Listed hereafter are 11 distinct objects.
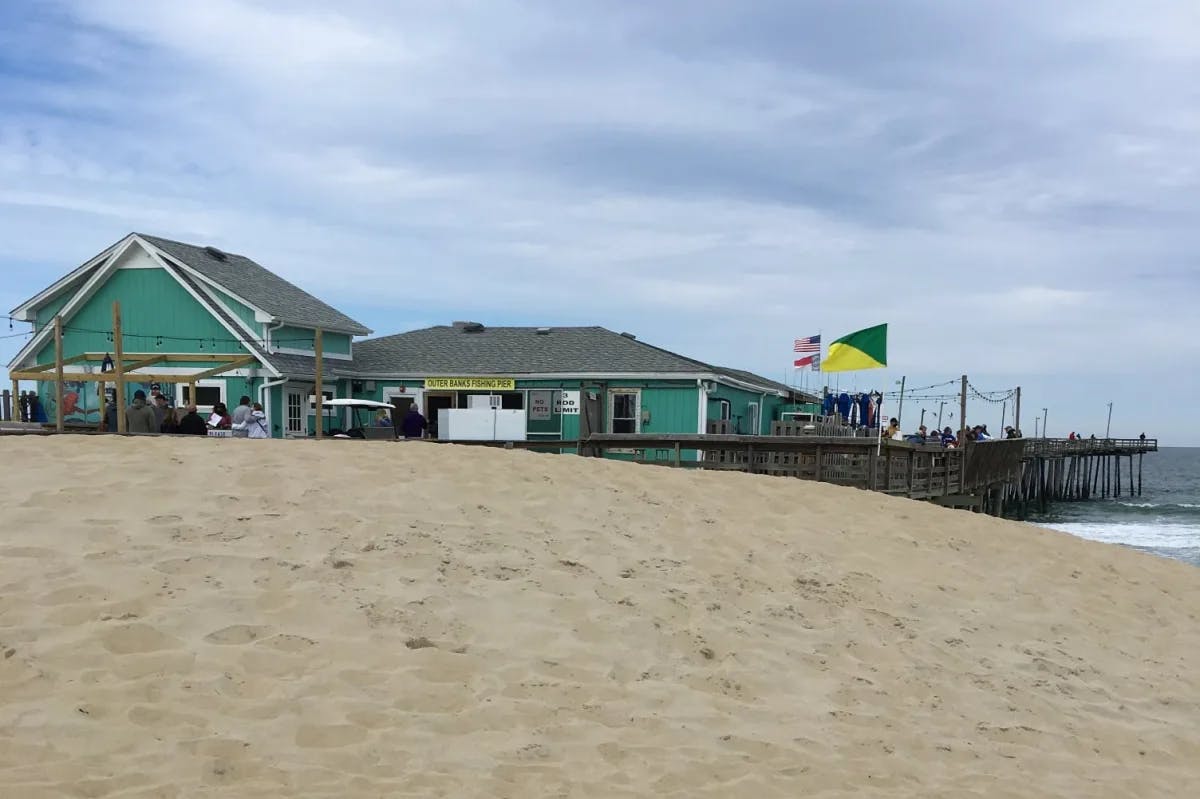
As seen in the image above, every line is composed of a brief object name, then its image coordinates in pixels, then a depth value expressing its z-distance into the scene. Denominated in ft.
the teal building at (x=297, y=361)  82.64
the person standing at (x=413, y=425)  58.95
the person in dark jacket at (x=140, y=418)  49.47
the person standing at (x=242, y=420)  51.80
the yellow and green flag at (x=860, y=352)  56.65
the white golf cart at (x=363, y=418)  66.28
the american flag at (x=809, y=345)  94.63
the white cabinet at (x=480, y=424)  82.02
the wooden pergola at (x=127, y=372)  51.06
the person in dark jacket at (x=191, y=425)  50.23
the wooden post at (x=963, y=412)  83.66
